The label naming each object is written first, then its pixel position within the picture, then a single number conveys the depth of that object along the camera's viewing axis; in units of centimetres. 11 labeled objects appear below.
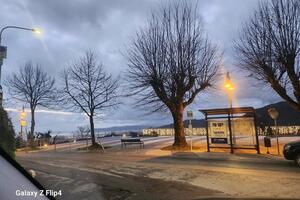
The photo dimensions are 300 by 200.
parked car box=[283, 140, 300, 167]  971
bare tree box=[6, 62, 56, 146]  2533
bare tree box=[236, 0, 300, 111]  1352
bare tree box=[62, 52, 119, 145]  2109
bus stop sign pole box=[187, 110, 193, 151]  1573
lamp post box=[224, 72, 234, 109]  1441
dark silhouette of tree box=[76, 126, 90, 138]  3113
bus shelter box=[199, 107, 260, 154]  1391
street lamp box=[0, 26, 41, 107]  855
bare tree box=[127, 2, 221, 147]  1630
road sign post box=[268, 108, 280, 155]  1322
